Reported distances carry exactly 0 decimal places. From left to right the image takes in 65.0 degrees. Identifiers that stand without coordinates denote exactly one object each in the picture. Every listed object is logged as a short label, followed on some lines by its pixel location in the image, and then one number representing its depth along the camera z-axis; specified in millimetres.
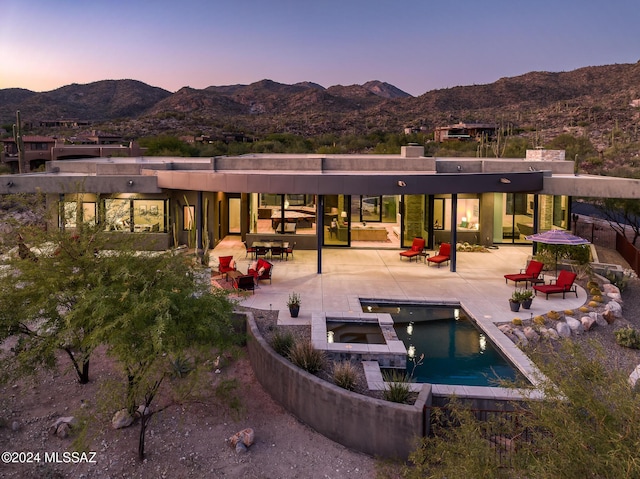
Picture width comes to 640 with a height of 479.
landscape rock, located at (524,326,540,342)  11627
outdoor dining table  19141
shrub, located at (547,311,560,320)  12695
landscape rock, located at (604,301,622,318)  13188
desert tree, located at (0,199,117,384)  8781
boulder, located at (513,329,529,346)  11328
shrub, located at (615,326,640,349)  11352
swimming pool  10133
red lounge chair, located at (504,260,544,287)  15434
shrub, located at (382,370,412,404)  8578
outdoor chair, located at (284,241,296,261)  19594
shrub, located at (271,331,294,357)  10441
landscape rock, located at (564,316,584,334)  12102
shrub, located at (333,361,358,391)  9141
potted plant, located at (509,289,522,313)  13211
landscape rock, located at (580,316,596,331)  12266
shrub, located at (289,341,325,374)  9766
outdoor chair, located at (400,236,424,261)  19547
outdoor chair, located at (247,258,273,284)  15872
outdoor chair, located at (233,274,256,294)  14677
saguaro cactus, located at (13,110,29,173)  27734
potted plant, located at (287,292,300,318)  12734
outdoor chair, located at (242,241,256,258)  19512
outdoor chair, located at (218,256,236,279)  16000
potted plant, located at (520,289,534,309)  13375
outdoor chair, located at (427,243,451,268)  18609
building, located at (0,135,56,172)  60750
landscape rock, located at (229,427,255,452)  8539
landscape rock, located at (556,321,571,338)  11891
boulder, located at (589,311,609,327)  12664
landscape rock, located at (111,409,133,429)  9148
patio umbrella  15531
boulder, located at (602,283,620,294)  15117
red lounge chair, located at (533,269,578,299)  14453
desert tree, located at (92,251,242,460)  7785
